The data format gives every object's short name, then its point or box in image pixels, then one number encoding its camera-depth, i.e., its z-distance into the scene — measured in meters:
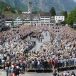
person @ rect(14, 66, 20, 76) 28.32
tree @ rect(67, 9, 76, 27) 152.74
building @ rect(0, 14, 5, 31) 160.09
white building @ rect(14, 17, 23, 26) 173.62
